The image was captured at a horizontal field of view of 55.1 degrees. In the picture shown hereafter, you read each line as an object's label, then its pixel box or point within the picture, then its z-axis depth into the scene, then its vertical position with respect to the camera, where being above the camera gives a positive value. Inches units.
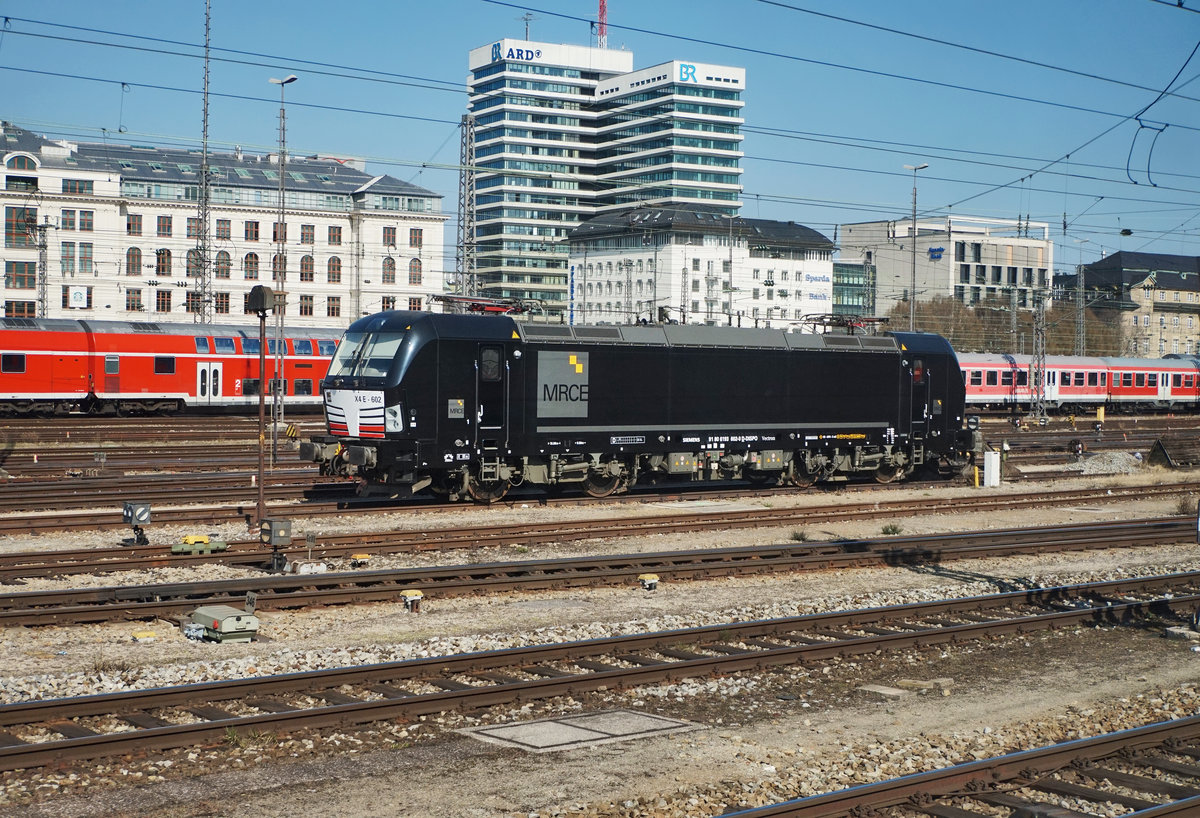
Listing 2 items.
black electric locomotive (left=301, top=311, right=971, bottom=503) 901.2 -5.4
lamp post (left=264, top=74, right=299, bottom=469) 865.4 +70.6
